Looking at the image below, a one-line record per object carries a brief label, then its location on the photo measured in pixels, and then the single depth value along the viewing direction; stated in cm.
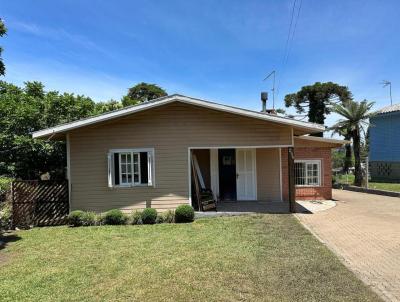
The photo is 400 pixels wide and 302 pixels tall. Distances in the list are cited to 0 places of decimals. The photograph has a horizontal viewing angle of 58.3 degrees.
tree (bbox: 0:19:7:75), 884
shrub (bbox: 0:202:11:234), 1145
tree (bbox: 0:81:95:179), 1653
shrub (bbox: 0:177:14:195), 1290
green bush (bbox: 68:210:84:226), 1150
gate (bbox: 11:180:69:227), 1160
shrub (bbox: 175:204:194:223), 1153
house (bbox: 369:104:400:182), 2922
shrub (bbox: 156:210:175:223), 1173
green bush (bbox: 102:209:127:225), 1158
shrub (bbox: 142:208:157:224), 1149
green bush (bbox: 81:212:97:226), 1158
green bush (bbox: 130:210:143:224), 1162
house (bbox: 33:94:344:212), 1263
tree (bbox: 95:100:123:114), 2245
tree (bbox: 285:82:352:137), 3812
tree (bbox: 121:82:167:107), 4781
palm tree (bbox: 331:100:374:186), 2578
